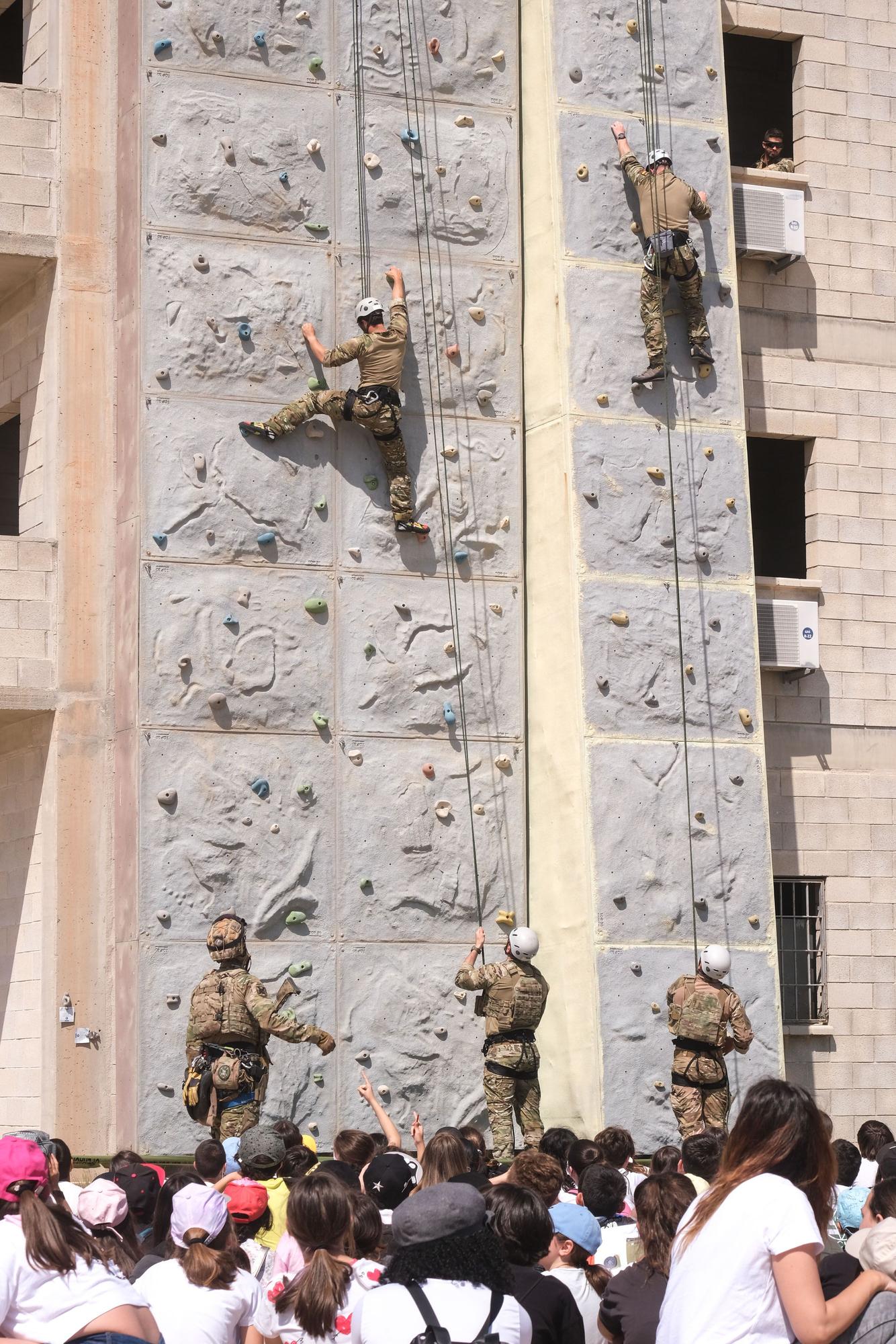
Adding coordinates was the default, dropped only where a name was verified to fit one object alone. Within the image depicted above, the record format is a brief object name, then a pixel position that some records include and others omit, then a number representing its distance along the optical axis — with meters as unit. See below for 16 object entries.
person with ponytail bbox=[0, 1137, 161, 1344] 5.09
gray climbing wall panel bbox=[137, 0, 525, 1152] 16.16
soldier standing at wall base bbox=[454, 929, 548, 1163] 14.78
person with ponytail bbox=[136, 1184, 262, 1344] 6.09
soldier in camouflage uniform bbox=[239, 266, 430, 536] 16.58
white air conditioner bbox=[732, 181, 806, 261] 19.03
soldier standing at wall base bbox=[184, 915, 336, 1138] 13.32
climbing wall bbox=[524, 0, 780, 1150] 16.61
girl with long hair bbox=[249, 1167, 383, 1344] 6.09
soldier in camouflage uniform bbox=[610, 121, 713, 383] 17.34
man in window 19.47
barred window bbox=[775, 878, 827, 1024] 18.64
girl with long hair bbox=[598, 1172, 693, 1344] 6.44
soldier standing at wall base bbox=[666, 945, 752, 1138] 14.99
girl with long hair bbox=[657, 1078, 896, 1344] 4.66
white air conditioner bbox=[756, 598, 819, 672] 18.61
